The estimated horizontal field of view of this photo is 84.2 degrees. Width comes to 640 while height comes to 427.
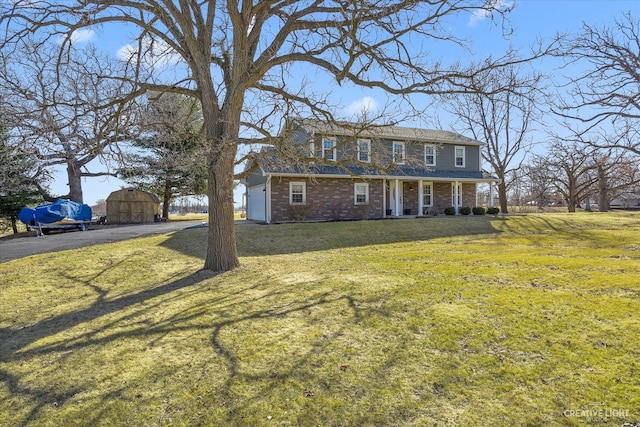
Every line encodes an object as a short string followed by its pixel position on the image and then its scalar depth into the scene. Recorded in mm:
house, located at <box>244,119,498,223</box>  19625
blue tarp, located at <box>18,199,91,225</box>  18844
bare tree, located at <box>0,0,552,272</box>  7965
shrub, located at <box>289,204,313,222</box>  19609
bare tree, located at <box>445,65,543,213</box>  28266
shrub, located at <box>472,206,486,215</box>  23516
